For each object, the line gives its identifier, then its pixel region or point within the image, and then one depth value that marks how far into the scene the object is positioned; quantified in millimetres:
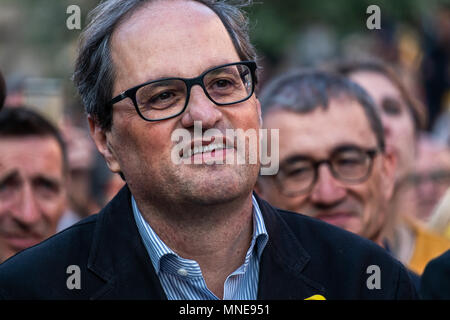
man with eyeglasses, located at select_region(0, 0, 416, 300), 2889
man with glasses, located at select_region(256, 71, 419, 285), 4172
